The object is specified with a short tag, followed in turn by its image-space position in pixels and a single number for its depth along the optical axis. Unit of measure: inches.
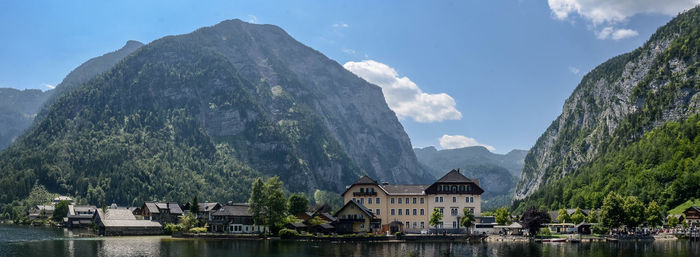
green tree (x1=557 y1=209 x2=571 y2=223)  6407.5
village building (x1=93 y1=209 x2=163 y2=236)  5561.0
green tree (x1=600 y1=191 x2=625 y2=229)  4694.9
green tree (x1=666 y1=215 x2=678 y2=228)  5167.3
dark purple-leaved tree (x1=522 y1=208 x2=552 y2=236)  4638.3
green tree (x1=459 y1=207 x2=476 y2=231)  5000.0
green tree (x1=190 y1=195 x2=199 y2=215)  6604.3
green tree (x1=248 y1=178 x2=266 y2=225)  4835.1
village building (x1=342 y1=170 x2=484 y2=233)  5285.4
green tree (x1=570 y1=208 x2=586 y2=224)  6212.1
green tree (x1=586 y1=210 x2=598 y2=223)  5720.0
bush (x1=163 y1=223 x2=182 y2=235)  5575.8
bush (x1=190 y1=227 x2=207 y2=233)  5244.1
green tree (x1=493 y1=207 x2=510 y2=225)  5723.4
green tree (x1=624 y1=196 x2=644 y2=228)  4692.4
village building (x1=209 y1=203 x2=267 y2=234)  5497.0
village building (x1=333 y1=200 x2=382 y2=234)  4928.6
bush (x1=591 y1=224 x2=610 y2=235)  5012.6
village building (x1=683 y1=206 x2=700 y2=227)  5230.3
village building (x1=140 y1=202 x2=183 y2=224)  6850.4
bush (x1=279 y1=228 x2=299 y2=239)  4547.2
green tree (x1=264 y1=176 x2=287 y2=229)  4781.0
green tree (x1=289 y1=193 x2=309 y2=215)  5941.9
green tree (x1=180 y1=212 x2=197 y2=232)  5433.1
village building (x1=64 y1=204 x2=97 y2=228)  7696.9
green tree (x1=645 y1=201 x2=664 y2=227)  5187.0
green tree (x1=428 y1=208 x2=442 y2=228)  4926.2
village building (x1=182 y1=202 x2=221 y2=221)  6712.6
